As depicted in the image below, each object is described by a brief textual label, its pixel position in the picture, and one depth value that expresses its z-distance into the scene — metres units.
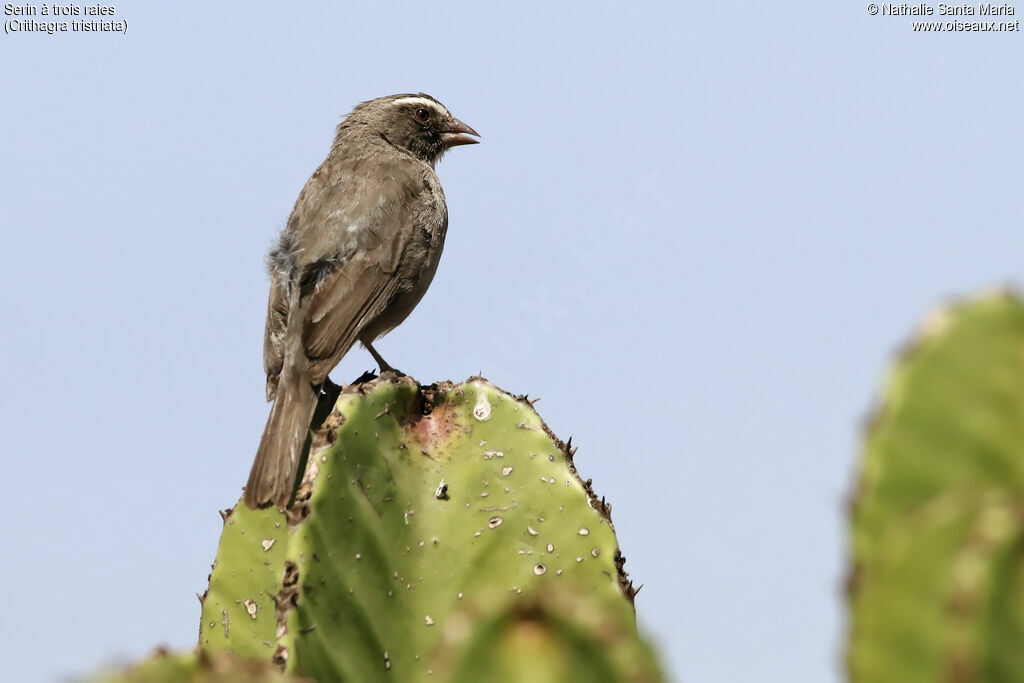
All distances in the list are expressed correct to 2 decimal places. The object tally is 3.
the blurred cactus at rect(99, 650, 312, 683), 4.32
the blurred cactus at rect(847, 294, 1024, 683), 3.20
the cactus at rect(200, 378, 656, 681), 6.69
